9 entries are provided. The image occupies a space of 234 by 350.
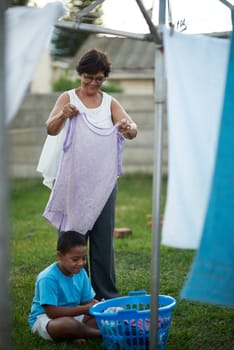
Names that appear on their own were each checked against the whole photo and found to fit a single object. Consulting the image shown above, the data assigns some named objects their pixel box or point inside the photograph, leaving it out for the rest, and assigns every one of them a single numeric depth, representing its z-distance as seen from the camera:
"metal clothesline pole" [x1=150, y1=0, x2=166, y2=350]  5.40
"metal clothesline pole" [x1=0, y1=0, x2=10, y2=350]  4.33
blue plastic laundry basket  5.97
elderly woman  6.68
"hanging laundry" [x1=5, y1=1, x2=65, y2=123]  4.93
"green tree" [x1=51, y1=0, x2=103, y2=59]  28.42
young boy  6.59
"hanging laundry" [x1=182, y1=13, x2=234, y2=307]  5.11
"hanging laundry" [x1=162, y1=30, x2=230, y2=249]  5.12
